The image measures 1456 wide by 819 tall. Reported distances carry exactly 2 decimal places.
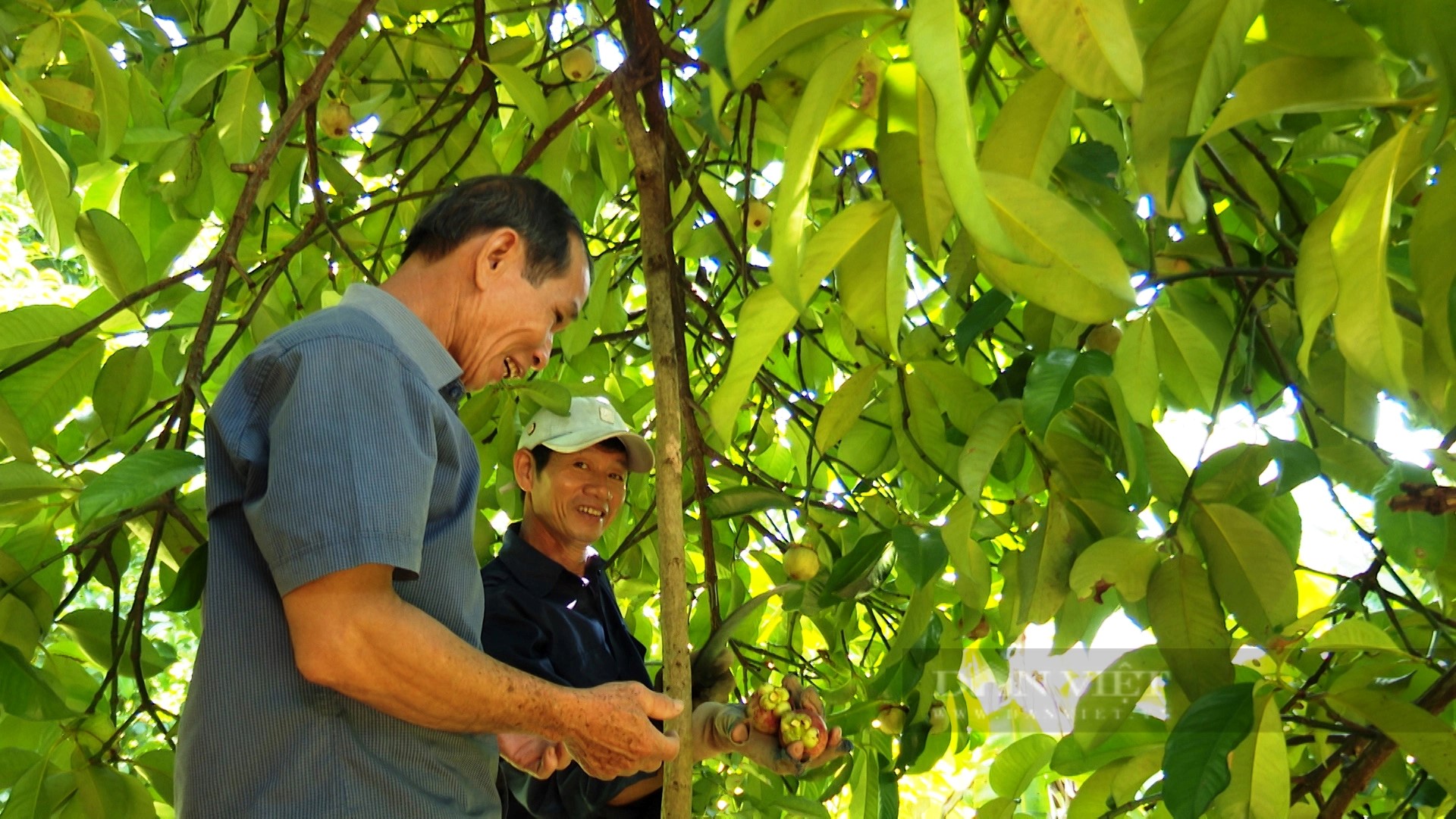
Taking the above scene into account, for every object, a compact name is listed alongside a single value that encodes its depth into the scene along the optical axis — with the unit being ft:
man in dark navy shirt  5.68
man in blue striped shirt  3.40
